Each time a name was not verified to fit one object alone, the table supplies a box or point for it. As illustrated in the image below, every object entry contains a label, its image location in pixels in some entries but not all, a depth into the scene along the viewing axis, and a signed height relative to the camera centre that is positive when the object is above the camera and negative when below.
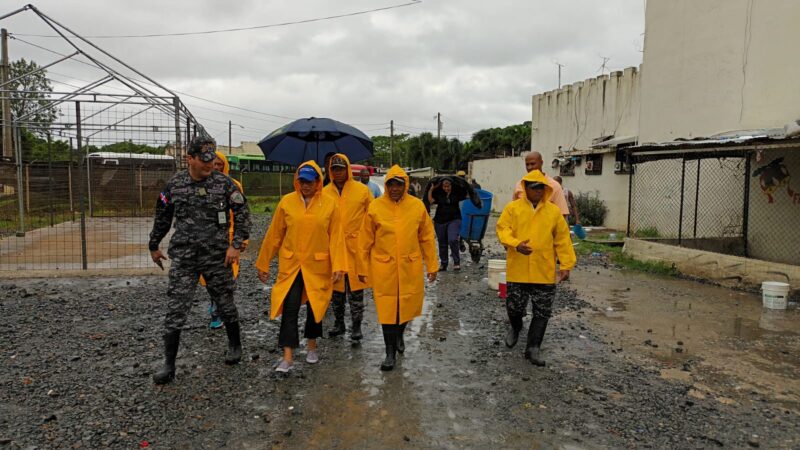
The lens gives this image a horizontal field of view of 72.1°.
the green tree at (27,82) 25.45 +5.72
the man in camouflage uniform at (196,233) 4.27 -0.36
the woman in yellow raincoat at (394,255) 4.59 -0.55
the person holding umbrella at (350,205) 5.14 -0.15
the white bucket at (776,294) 6.93 -1.27
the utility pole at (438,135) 46.69 +4.99
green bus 38.70 +1.78
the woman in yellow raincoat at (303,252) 4.47 -0.52
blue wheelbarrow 10.05 -0.63
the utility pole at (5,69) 17.04 +3.79
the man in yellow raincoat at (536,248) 4.81 -0.50
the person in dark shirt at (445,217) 8.98 -0.44
